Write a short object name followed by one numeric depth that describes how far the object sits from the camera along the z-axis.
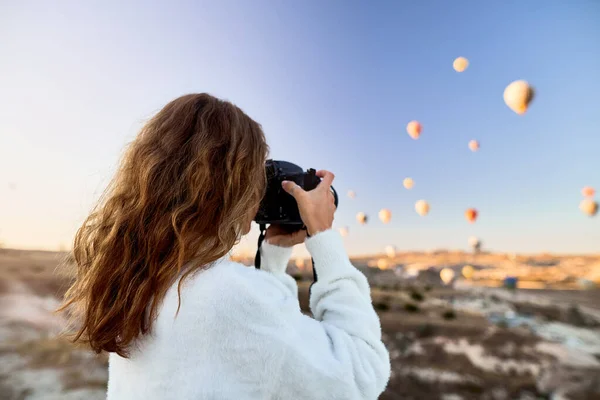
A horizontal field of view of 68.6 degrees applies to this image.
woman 0.95
